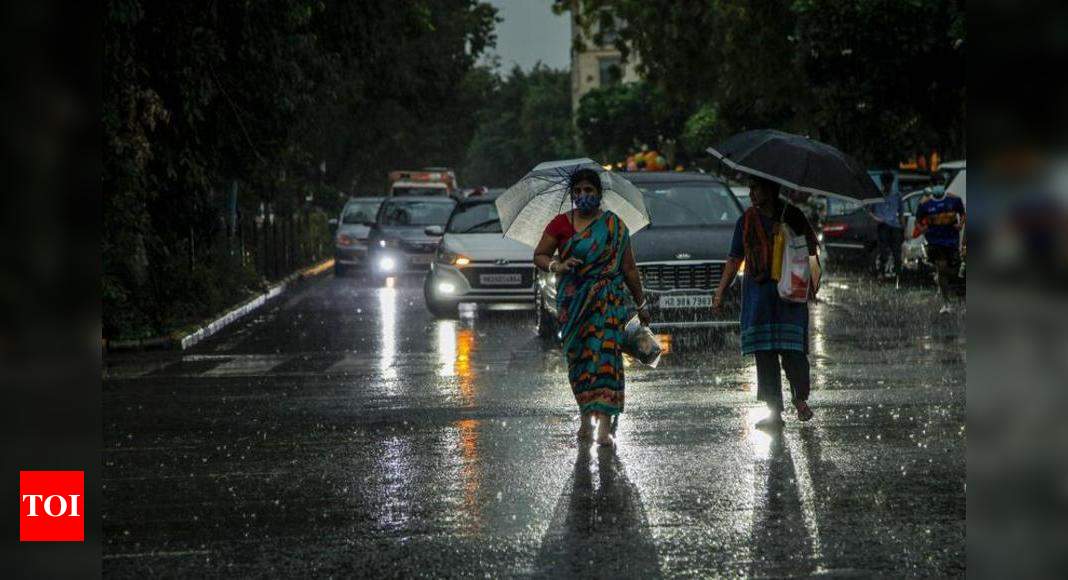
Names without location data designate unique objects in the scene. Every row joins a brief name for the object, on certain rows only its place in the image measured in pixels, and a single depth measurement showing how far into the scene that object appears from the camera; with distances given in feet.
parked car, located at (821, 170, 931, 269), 103.96
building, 456.45
